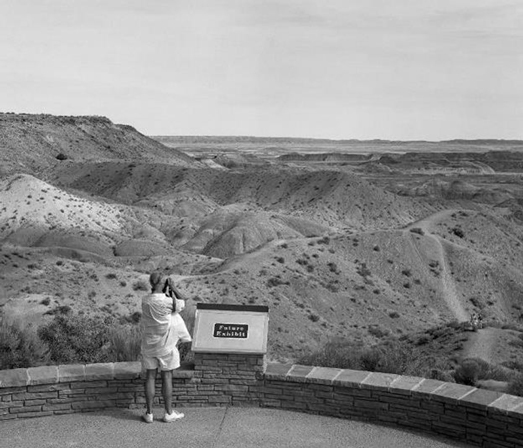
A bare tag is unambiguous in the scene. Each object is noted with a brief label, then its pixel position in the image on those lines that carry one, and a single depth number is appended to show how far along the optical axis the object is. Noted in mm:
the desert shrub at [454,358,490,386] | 14414
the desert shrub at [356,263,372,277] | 51031
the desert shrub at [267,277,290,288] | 44656
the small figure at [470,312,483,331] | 34144
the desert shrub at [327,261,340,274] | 49406
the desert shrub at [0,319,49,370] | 12234
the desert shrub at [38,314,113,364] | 13766
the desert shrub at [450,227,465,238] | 68312
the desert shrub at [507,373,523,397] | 11406
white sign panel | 10617
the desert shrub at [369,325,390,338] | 41138
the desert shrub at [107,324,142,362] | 12391
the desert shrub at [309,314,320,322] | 41797
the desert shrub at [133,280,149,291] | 41562
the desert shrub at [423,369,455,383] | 14132
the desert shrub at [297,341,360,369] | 12904
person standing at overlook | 10023
